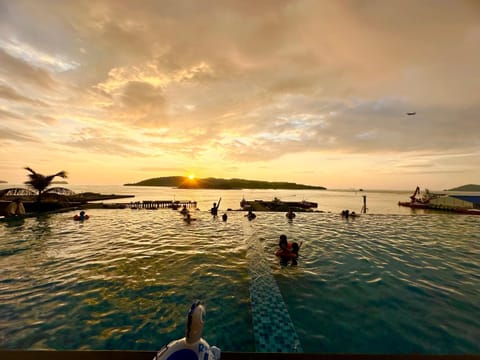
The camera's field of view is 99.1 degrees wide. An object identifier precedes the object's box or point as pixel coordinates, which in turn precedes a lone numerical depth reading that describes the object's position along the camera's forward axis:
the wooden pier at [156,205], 45.97
